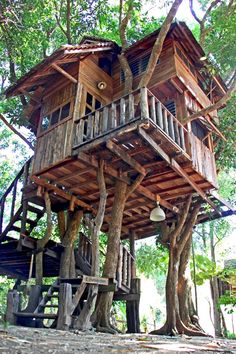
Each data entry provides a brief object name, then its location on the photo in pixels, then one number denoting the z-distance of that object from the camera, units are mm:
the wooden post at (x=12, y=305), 6961
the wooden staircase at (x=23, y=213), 10086
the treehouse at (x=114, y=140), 7719
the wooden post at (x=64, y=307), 6094
